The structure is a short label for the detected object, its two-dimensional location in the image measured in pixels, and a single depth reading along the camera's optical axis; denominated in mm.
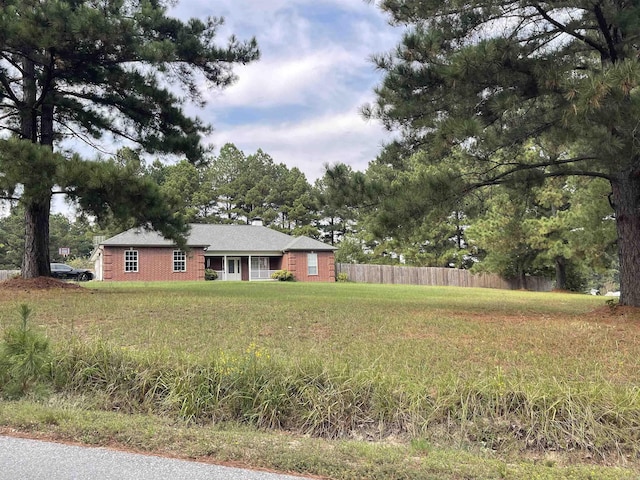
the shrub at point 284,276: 30891
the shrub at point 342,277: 33312
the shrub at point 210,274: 30594
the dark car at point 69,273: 29073
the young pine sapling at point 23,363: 4672
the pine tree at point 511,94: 8109
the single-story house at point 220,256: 28078
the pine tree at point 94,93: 10375
